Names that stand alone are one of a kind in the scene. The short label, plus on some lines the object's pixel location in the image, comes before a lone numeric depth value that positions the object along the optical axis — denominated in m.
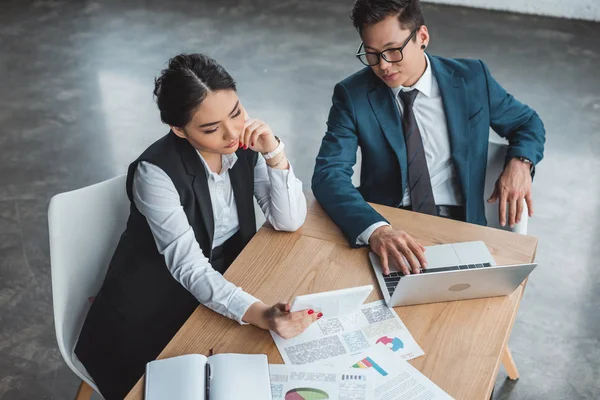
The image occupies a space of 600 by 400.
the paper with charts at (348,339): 1.58
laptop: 1.60
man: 2.11
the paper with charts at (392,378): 1.48
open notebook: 1.46
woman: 1.81
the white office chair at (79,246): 1.94
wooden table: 1.56
